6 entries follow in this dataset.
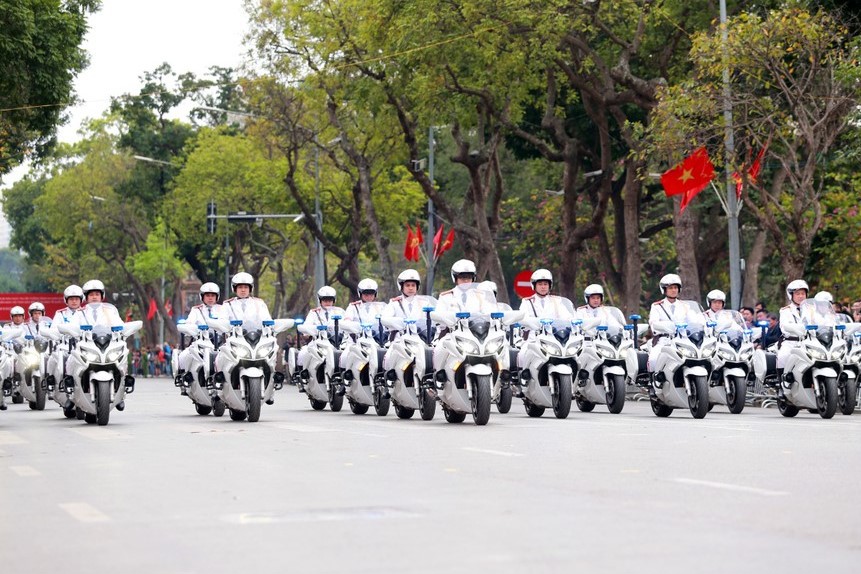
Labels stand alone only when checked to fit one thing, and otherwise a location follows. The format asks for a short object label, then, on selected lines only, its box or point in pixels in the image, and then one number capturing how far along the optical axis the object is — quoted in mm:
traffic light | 59469
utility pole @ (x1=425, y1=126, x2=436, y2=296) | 51344
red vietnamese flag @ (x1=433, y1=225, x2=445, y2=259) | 50844
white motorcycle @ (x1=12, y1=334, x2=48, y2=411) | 30031
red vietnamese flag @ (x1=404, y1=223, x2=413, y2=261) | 54219
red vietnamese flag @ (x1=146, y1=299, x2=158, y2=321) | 82938
